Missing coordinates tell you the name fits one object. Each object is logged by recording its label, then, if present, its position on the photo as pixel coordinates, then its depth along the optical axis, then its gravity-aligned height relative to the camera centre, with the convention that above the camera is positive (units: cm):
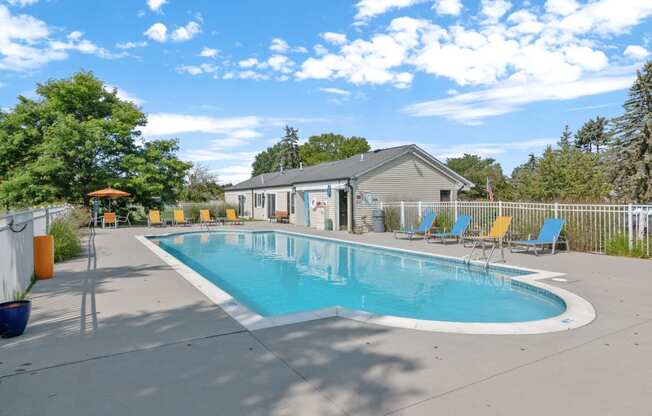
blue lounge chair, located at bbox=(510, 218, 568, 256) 1104 -101
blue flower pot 440 -120
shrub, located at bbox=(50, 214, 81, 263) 1045 -90
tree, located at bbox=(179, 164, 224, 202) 4269 +205
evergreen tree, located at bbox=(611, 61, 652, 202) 2384 +325
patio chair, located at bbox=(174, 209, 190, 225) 2453 -73
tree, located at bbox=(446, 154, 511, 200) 4325 +309
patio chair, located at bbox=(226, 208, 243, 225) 2617 -85
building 1983 +79
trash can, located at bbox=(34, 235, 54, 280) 799 -99
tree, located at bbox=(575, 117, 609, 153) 6246 +972
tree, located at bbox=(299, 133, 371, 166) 6550 +908
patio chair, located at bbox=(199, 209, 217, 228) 2509 -89
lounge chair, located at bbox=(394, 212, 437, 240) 1540 -104
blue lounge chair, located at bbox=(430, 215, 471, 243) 1372 -97
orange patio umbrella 2330 +75
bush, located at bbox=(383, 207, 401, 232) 1917 -87
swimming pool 696 -185
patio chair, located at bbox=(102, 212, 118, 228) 2332 -72
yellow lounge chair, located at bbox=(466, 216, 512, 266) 1088 -83
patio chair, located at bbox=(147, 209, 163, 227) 2389 -75
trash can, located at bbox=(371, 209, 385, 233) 1923 -91
